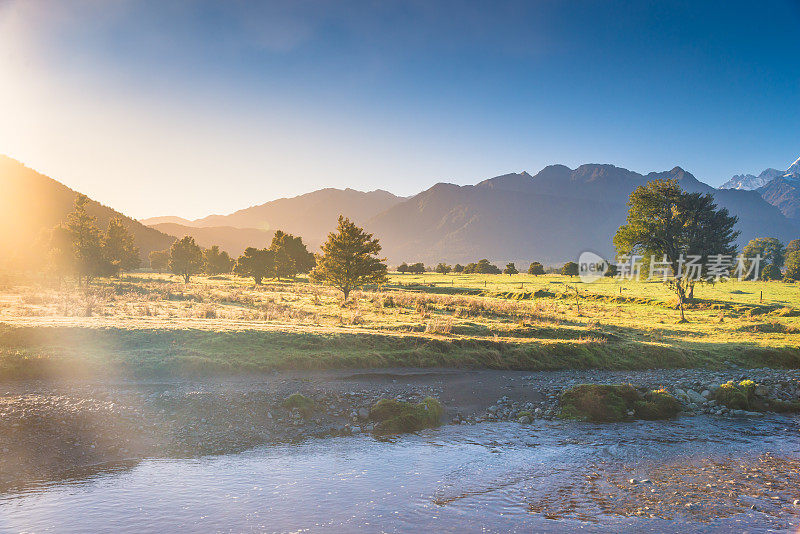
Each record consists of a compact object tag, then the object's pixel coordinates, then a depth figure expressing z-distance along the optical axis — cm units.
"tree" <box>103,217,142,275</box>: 8391
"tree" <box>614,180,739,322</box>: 4784
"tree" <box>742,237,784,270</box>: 10844
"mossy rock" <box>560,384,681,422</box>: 1759
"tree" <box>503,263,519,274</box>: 12090
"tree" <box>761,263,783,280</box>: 9316
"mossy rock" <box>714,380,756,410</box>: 1895
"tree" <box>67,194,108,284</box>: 5531
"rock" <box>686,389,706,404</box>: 1936
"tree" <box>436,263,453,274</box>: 13223
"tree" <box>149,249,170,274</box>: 13050
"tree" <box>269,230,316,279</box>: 8988
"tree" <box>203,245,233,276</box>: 11662
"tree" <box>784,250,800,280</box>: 9378
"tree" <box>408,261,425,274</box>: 13169
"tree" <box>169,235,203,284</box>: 8725
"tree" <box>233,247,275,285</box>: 8325
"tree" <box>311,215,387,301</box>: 4972
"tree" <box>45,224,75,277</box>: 5503
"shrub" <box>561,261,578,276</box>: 10379
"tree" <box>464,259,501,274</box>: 13171
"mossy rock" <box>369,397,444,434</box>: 1545
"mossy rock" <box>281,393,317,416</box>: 1611
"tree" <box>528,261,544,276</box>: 11619
